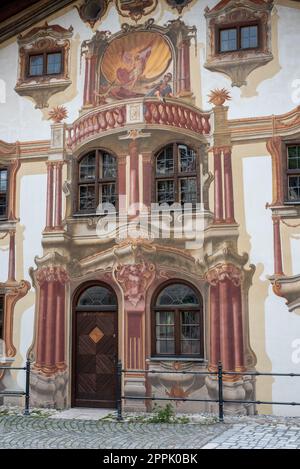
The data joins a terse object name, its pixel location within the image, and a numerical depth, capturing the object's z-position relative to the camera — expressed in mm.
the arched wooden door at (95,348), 12477
